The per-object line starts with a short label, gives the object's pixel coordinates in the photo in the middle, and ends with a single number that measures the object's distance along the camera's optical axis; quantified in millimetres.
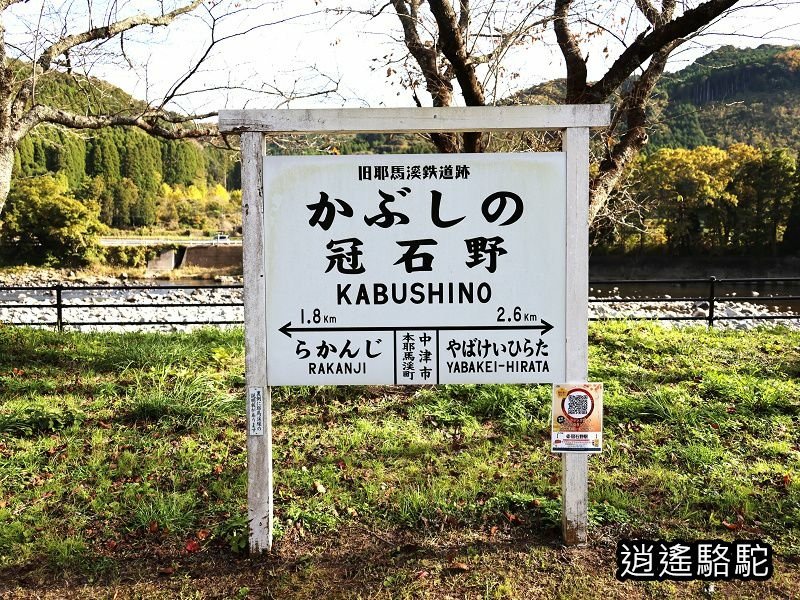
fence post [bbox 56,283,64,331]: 8086
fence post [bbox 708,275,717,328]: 8342
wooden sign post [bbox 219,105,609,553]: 2932
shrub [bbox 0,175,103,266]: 39406
